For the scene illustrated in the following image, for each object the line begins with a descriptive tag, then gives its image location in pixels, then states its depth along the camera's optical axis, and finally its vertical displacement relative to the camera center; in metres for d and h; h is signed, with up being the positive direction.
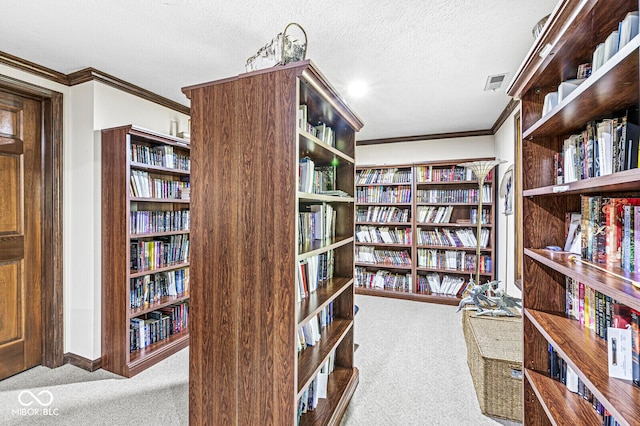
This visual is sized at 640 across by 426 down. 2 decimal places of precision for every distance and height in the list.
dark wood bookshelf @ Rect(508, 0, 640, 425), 0.84 +0.06
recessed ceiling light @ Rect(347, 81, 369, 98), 2.67 +1.09
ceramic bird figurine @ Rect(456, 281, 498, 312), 2.60 -0.73
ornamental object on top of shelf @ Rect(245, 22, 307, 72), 1.46 +0.77
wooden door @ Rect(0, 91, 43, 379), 2.31 -0.15
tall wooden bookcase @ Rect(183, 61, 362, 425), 1.32 -0.16
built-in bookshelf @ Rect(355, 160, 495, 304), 4.19 -0.27
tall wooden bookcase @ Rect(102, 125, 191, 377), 2.42 -0.32
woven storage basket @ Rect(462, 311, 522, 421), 1.88 -1.00
